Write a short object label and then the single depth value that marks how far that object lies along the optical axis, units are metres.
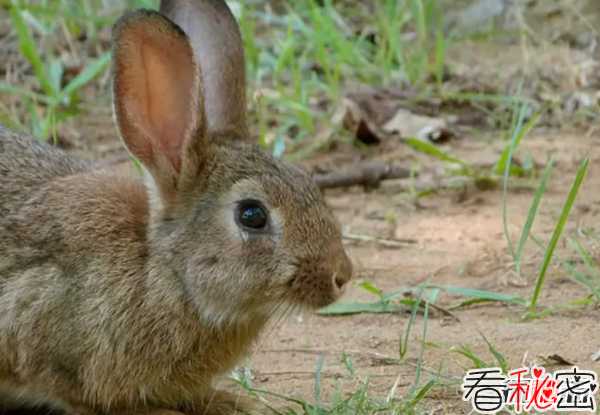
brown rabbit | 7.80
